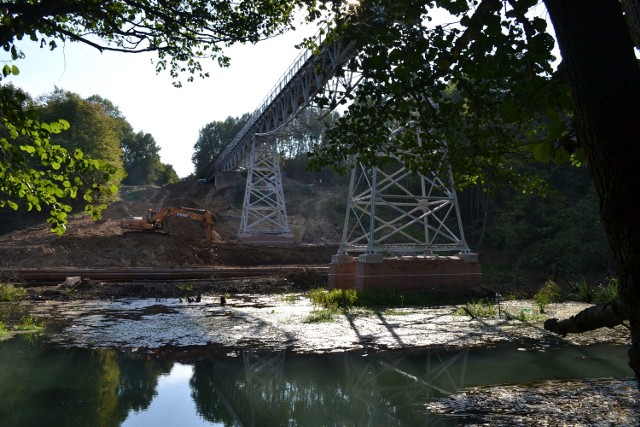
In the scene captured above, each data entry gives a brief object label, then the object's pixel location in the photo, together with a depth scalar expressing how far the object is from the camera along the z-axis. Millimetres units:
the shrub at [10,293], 15835
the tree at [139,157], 83125
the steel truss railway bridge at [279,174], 16797
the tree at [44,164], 3967
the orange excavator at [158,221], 30766
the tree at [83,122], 47531
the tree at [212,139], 78938
